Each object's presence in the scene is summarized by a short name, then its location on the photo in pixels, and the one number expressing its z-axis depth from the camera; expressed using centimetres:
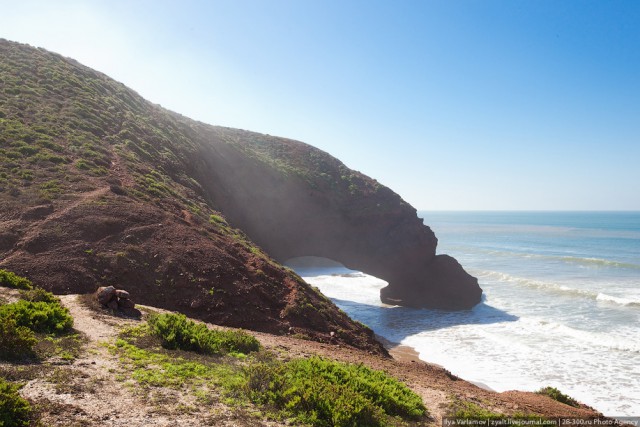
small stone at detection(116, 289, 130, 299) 1313
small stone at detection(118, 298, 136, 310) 1298
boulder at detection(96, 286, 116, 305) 1292
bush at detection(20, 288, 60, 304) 1160
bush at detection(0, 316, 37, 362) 804
